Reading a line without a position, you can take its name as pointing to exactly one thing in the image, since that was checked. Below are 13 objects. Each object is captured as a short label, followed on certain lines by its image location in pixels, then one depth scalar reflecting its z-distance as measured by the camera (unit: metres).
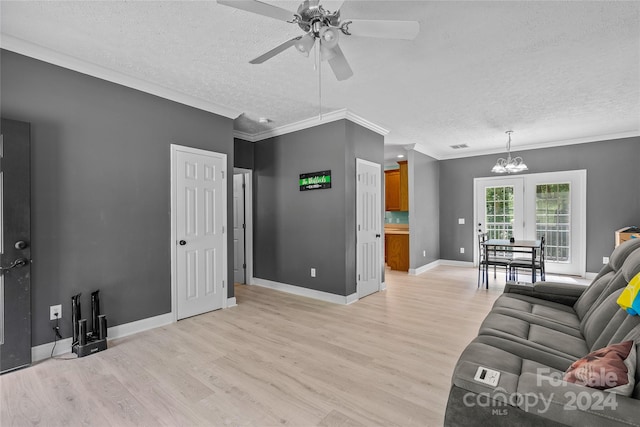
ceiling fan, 1.65
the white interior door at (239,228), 5.37
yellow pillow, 1.44
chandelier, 5.04
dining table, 4.56
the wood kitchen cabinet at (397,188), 6.71
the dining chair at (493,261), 4.89
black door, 2.36
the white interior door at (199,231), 3.51
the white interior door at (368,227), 4.46
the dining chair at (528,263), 4.67
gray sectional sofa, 1.03
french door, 5.70
